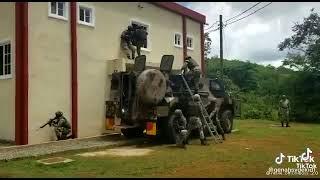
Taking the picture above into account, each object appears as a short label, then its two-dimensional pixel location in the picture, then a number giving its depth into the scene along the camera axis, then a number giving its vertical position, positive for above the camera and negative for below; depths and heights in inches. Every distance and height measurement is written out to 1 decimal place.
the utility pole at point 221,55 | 1092.9 +96.2
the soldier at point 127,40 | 687.1 +85.1
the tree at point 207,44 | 1687.7 +194.6
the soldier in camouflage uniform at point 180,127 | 521.5 -42.5
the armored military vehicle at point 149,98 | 551.5 -5.4
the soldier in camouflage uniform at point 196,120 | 533.6 -32.3
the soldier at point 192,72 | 611.2 +29.8
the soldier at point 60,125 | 547.2 -37.5
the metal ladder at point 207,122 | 557.0 -37.7
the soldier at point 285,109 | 853.2 -32.1
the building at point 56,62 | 528.7 +43.2
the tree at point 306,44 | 1079.6 +128.5
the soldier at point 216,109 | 597.7 -23.5
